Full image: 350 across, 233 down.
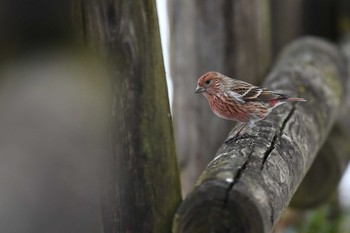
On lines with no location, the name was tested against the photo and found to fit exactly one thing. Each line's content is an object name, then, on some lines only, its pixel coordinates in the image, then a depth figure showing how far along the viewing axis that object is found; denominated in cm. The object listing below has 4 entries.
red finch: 794
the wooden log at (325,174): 1002
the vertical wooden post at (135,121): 502
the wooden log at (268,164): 406
